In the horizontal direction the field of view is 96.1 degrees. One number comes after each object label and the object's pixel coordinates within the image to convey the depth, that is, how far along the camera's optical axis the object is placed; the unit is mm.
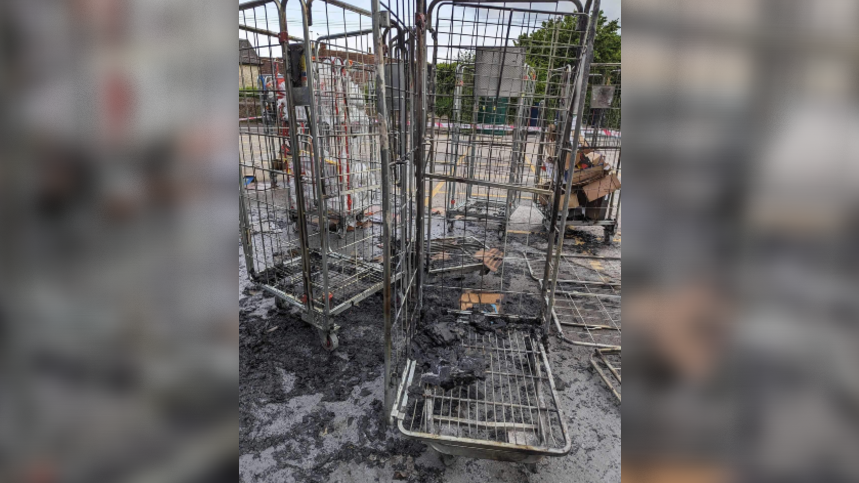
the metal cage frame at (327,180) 2170
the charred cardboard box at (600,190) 5344
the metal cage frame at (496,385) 2068
